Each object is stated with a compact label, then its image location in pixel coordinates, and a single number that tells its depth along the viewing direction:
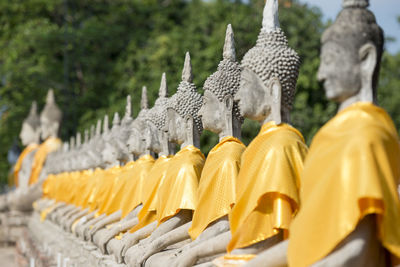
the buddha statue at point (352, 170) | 2.74
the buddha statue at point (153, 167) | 6.32
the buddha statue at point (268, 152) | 3.56
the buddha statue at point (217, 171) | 4.66
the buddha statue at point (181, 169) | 5.50
